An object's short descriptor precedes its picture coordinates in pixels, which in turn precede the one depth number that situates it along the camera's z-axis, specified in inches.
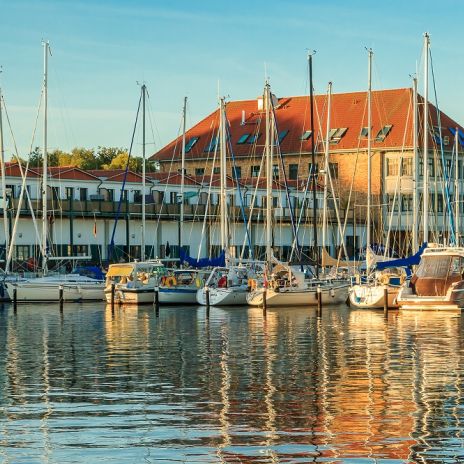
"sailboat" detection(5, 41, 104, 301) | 2866.6
